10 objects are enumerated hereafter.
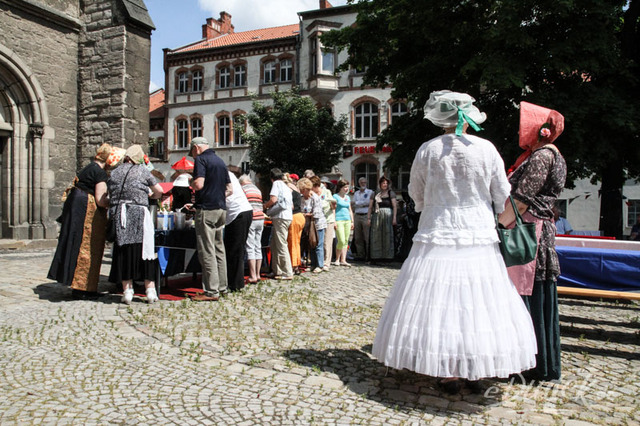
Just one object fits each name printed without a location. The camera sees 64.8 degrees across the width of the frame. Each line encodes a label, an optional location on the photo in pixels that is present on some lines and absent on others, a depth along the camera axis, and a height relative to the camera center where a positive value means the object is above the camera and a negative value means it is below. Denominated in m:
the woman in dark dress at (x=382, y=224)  11.04 -0.42
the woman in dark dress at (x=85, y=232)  6.39 -0.37
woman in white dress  3.07 -0.48
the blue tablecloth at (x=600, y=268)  4.73 -0.61
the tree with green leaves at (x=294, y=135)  27.11 +3.75
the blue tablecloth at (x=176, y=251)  6.83 -0.67
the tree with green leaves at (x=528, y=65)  10.55 +3.19
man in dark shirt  6.39 -0.04
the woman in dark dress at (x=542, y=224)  3.66 -0.13
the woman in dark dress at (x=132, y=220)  6.11 -0.21
